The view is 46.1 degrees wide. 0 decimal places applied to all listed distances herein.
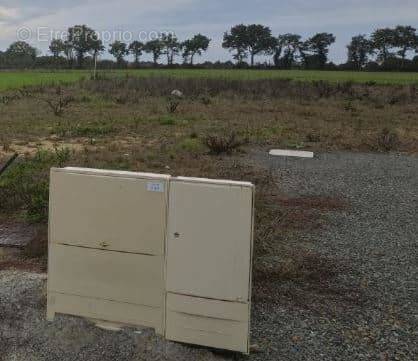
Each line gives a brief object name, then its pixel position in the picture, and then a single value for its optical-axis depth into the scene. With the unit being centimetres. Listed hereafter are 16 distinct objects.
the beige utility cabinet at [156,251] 279
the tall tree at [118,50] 7534
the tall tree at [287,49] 6819
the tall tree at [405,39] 6819
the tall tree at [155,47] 7456
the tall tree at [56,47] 6900
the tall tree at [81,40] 6662
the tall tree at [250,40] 7876
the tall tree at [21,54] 6988
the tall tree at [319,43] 7344
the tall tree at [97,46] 6702
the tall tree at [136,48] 7606
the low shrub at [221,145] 1066
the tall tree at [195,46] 7750
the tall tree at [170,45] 7425
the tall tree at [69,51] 6771
